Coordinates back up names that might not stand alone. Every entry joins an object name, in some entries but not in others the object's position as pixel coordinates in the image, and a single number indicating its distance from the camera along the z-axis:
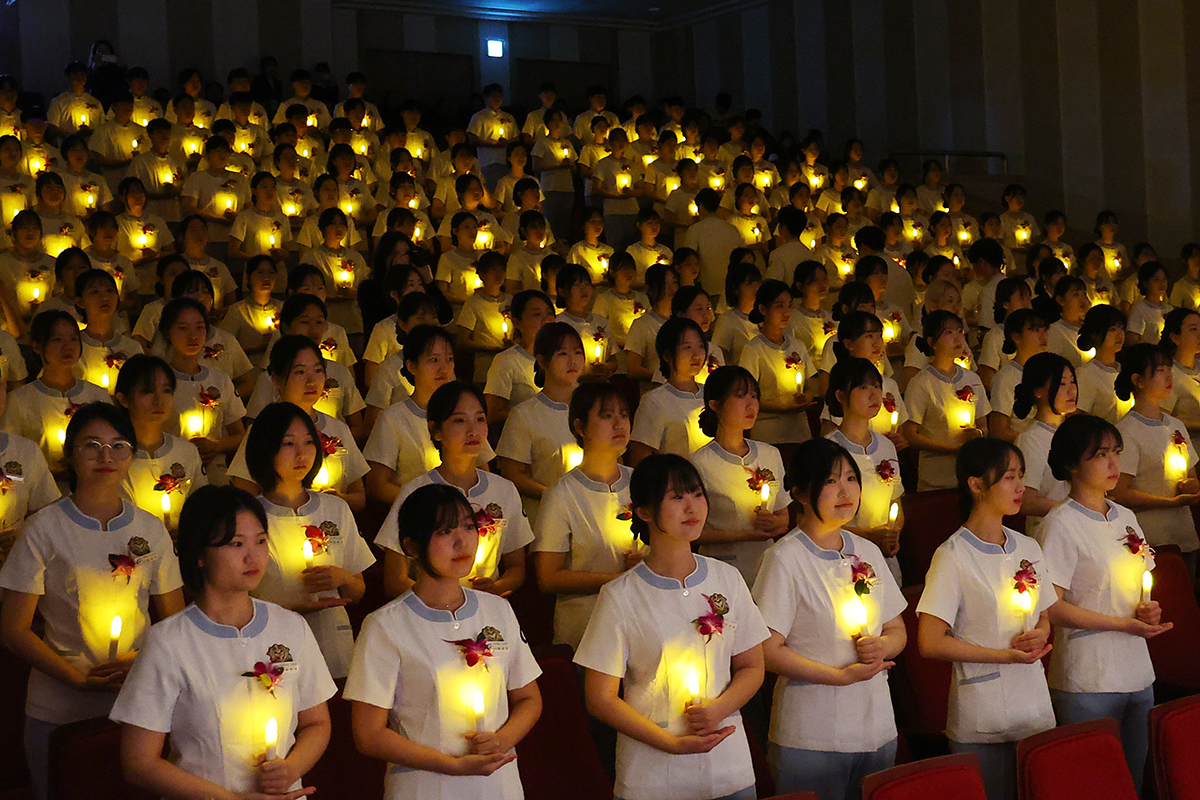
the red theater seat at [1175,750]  3.12
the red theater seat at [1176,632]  4.29
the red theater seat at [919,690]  3.84
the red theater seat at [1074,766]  2.93
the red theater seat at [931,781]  2.71
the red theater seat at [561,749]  3.33
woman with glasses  3.17
